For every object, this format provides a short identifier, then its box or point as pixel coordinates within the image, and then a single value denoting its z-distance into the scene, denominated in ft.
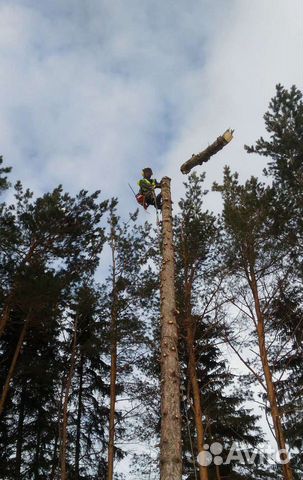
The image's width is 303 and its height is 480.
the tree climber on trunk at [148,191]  24.91
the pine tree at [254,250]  36.32
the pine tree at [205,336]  38.68
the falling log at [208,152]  20.90
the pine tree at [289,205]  40.47
